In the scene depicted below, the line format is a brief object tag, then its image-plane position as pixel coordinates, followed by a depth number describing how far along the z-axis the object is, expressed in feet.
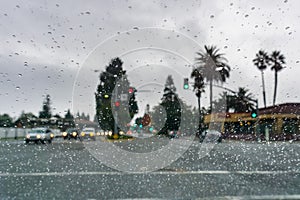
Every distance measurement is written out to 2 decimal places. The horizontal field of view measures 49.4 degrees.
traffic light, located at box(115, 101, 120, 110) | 84.58
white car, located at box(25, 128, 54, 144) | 95.50
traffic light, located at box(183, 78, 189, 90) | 78.30
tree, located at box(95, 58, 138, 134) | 159.61
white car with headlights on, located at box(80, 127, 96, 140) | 129.59
